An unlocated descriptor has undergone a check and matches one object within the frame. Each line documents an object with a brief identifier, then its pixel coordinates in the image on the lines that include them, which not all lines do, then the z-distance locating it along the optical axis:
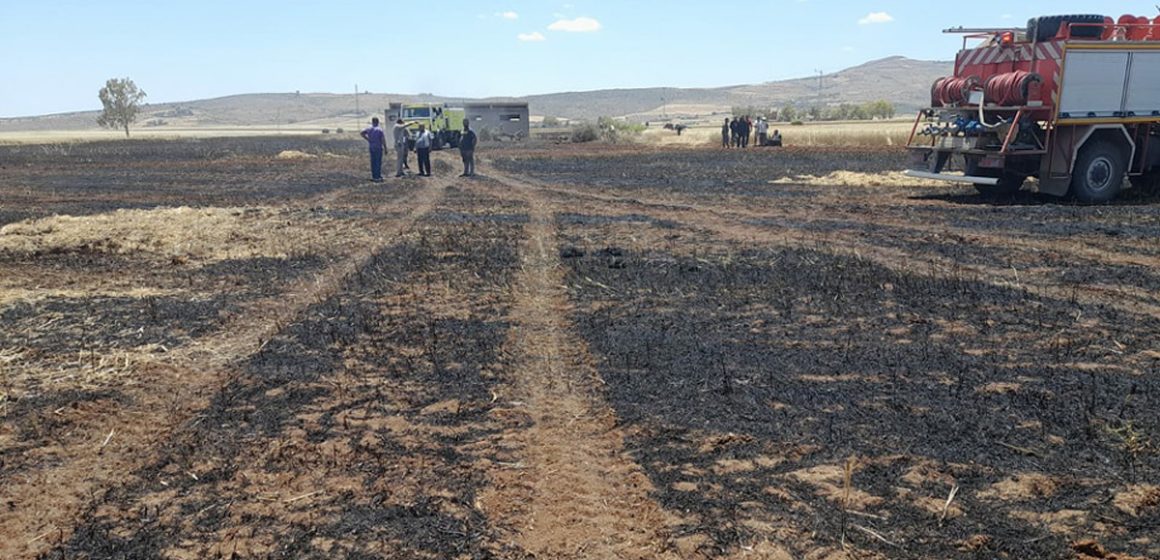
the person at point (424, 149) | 22.31
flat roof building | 57.97
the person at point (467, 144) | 22.11
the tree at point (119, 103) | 103.69
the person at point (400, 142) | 21.69
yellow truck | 43.34
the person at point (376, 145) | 21.17
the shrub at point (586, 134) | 51.75
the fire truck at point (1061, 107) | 13.25
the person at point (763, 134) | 39.00
